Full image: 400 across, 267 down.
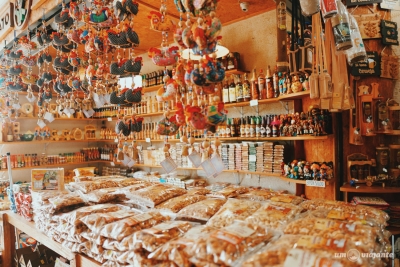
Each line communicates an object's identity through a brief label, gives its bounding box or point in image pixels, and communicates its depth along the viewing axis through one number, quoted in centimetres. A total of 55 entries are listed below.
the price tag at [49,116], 257
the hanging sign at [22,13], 292
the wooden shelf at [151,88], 442
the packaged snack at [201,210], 133
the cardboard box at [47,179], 224
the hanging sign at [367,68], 277
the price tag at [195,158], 162
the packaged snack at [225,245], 93
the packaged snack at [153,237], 110
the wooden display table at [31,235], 147
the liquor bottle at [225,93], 351
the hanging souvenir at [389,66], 281
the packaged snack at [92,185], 198
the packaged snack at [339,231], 93
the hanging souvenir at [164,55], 155
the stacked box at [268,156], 316
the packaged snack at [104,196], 179
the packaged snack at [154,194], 161
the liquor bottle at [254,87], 325
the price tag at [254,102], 317
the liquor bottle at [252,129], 331
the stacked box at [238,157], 340
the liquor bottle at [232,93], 343
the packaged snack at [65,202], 172
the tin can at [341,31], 151
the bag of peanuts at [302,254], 83
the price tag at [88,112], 224
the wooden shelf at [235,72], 351
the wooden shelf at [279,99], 279
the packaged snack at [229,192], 168
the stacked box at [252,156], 328
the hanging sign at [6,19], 323
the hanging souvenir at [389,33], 282
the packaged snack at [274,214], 116
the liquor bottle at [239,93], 336
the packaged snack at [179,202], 150
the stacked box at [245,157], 334
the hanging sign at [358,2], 285
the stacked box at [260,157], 322
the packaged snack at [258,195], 159
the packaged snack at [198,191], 174
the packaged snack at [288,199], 143
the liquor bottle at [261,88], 318
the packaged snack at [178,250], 98
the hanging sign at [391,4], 289
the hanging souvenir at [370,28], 284
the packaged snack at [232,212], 119
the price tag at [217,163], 159
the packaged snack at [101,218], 134
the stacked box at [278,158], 311
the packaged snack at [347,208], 118
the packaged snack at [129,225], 123
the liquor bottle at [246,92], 330
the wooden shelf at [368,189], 255
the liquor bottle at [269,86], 313
